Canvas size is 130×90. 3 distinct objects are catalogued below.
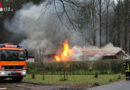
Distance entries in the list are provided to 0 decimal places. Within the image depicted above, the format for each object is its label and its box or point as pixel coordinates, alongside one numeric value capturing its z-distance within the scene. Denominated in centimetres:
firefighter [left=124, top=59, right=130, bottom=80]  1962
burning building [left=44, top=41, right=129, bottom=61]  3475
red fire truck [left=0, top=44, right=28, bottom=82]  1709
